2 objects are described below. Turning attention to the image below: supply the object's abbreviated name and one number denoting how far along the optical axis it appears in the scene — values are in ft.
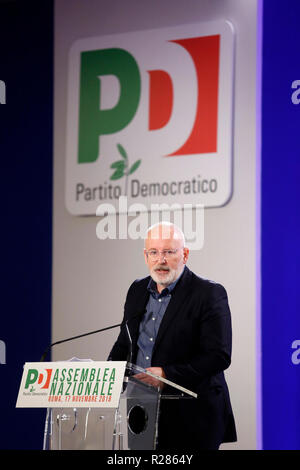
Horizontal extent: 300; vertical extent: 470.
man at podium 23.63
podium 20.01
